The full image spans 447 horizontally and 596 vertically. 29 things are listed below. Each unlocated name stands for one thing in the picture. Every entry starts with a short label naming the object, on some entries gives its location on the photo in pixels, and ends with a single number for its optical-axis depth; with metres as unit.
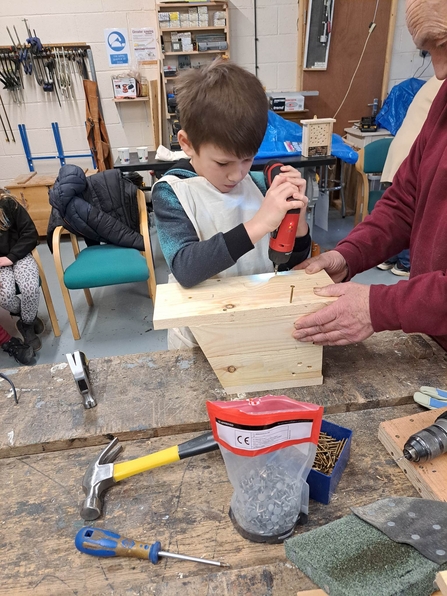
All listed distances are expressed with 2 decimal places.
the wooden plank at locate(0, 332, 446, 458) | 0.99
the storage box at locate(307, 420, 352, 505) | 0.77
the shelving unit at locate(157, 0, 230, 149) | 4.22
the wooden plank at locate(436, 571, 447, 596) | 0.49
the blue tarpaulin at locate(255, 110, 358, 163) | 3.45
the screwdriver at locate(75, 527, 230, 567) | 0.70
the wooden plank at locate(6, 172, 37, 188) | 4.37
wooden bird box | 1.00
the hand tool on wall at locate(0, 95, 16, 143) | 4.61
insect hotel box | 3.23
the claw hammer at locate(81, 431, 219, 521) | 0.81
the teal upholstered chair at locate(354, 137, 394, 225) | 4.01
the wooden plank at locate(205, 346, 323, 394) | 1.06
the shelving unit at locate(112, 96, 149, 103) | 4.55
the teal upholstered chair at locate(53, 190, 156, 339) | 2.84
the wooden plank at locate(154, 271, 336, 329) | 0.99
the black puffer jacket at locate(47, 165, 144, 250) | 3.00
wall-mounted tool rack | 4.38
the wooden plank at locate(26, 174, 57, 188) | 4.37
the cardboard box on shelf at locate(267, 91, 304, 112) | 4.44
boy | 1.03
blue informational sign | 4.46
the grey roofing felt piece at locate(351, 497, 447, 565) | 0.62
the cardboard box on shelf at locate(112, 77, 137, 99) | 4.50
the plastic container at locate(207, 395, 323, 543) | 0.64
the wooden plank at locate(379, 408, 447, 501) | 0.77
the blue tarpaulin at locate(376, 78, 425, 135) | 4.55
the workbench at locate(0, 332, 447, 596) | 0.69
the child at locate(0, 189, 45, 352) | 2.82
